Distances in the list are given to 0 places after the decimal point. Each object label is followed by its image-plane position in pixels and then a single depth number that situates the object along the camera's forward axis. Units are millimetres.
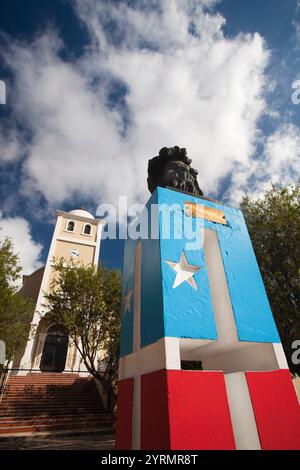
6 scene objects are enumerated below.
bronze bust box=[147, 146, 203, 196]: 5180
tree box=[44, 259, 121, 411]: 13391
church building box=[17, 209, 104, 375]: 18609
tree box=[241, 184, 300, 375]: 7945
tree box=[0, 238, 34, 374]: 11727
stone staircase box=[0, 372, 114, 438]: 11094
